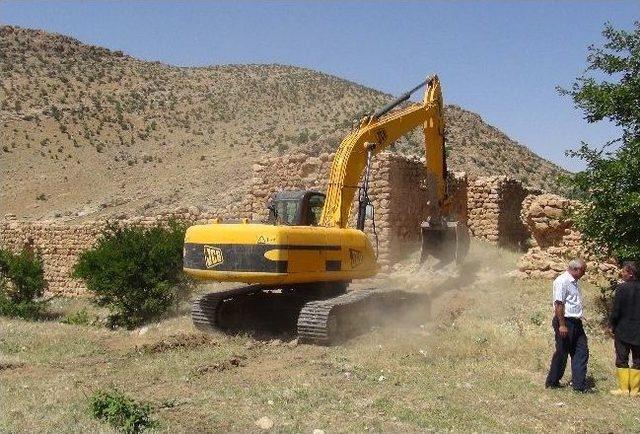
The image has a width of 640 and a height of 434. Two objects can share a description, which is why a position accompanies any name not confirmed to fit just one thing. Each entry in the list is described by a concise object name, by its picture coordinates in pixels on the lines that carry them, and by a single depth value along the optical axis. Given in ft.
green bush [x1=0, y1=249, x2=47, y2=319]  56.59
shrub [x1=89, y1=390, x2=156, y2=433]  20.63
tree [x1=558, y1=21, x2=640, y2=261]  33.42
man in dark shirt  26.25
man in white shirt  26.50
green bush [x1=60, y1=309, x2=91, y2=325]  50.47
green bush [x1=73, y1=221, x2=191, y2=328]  48.08
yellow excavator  33.40
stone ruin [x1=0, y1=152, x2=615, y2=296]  52.60
